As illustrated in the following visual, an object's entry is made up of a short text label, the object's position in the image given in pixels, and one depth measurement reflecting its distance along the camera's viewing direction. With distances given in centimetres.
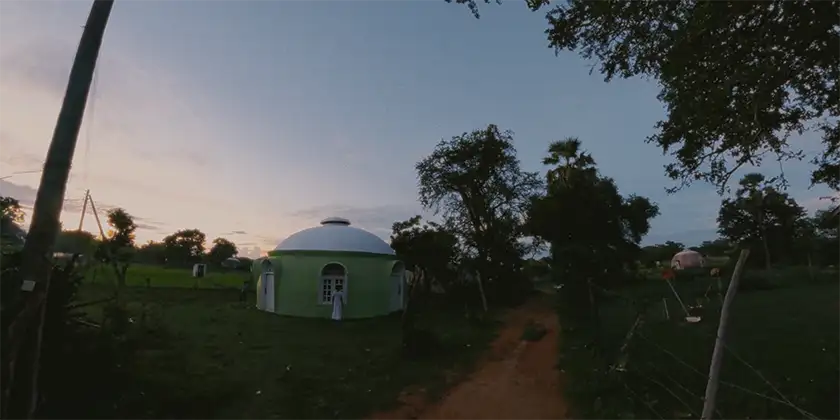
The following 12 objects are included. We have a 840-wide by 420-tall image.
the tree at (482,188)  2597
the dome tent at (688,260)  4116
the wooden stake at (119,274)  845
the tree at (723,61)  623
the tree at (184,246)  6519
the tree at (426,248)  2394
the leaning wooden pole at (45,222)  425
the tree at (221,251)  7269
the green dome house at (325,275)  2053
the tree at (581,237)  1262
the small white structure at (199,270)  3744
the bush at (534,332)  1562
